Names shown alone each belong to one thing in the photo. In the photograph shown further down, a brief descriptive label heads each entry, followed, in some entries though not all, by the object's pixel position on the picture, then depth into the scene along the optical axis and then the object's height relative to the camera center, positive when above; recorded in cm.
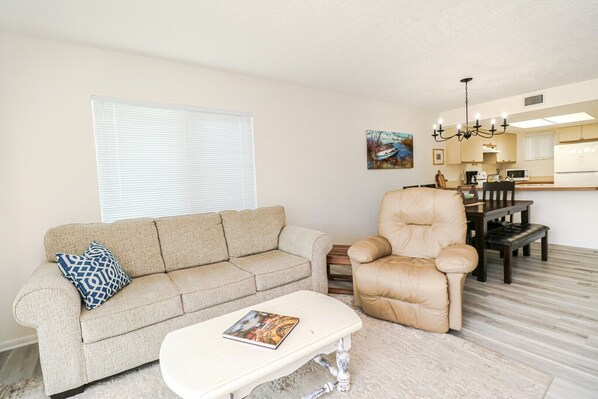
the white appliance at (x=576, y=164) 546 +12
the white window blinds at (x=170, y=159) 258 +29
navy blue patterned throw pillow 176 -53
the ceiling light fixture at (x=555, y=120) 500 +96
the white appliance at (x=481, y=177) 651 -7
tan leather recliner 209 -70
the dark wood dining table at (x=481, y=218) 311 -49
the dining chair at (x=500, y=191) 386 -24
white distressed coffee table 112 -75
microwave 702 -5
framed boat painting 454 +48
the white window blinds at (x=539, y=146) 674 +62
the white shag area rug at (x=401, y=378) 158 -118
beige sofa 161 -70
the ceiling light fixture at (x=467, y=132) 357 +60
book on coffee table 135 -73
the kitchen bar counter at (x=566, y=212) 419 -64
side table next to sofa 283 -79
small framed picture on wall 564 +40
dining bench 301 -73
